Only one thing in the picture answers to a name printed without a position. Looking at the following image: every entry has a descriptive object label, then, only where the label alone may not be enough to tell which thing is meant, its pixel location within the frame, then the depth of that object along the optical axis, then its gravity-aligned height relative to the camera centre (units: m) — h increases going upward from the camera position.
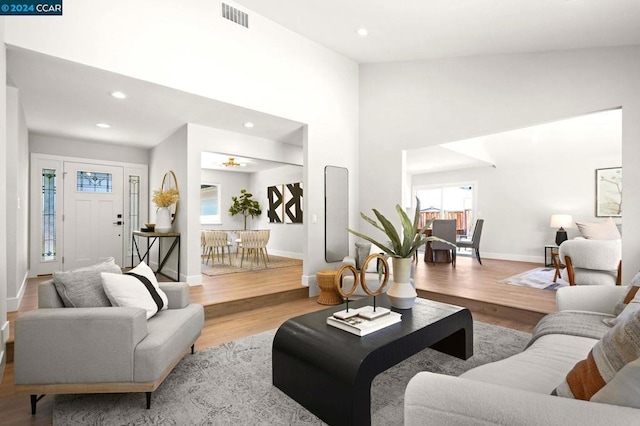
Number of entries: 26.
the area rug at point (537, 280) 4.98 -1.10
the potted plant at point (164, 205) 5.06 +0.07
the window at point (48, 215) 5.58 -0.10
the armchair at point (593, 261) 3.59 -0.55
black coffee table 1.75 -0.85
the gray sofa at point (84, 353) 1.90 -0.82
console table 4.97 -0.55
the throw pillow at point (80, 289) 2.12 -0.51
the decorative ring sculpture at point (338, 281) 2.32 -0.49
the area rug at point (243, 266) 6.05 -1.12
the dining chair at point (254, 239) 6.41 -0.56
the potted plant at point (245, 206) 9.05 +0.10
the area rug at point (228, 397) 1.92 -1.19
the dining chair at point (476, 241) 7.22 -0.65
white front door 5.82 -0.09
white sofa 0.91 -0.59
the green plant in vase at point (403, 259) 2.49 -0.36
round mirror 5.33 +0.42
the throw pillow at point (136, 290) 2.21 -0.56
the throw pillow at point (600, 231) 5.38 -0.32
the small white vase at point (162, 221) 5.11 -0.18
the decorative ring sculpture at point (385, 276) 2.36 -0.47
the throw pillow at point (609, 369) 0.92 -0.47
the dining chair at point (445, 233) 7.04 -0.48
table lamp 6.86 -0.26
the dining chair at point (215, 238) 6.44 -0.55
